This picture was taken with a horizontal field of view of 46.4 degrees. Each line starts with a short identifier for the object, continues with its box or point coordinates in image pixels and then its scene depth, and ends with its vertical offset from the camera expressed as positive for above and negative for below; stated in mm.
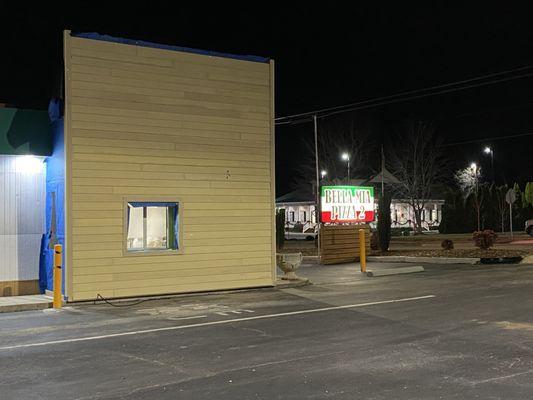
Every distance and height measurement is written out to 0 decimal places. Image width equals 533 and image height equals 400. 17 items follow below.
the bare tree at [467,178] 64825 +4576
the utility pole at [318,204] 22800 +702
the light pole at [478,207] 50047 +1068
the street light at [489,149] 68062 +8075
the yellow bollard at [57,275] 12578 -960
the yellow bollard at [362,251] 18889 -904
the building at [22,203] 14172 +585
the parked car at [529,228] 41403 -604
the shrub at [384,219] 26562 +107
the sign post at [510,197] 34066 +1229
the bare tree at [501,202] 53500 +1503
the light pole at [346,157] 48675 +5206
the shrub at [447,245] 25870 -1020
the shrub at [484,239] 24453 -757
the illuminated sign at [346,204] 22875 +686
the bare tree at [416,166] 51000 +4636
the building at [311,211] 59938 +1183
